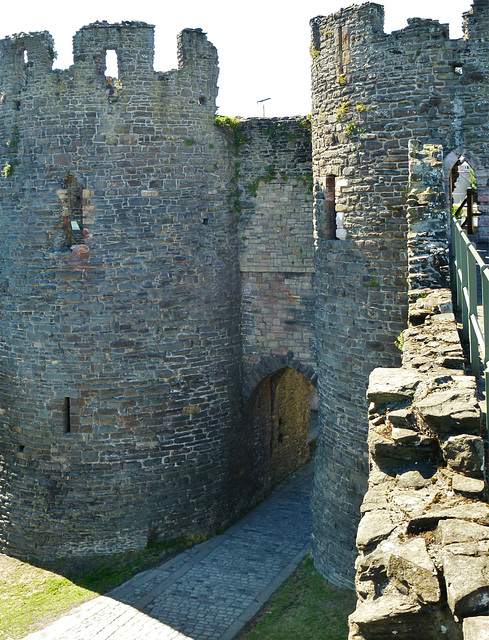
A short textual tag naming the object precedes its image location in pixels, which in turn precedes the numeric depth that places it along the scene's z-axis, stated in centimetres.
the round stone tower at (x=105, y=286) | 1220
